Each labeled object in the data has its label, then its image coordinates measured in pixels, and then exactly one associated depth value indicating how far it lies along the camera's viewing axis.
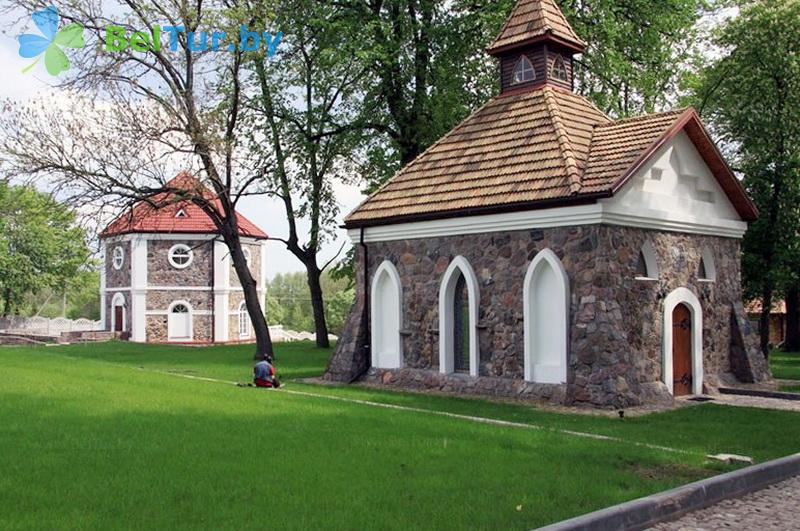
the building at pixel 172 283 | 45.78
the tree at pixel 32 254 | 55.88
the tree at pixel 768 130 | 25.53
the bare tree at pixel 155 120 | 24.67
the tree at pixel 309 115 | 28.81
